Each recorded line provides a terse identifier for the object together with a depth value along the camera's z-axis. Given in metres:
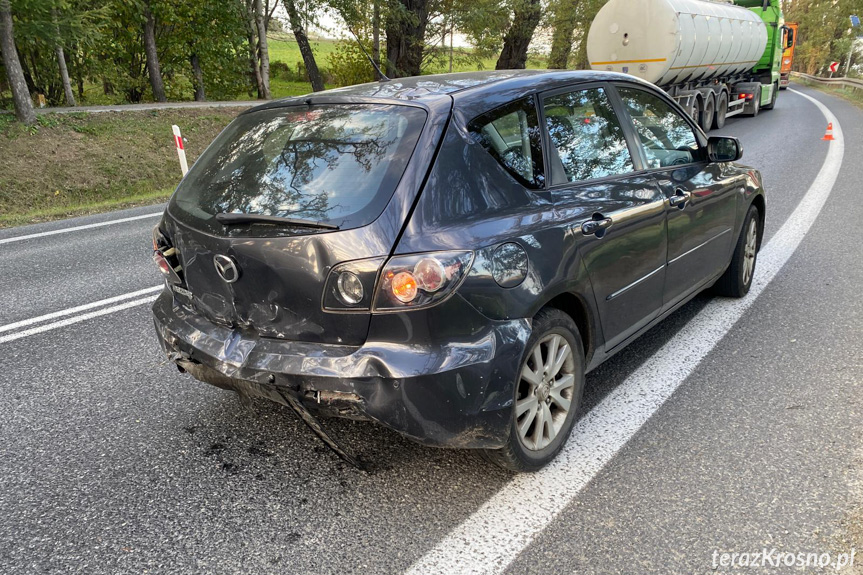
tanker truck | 14.03
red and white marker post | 10.67
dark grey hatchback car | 2.35
